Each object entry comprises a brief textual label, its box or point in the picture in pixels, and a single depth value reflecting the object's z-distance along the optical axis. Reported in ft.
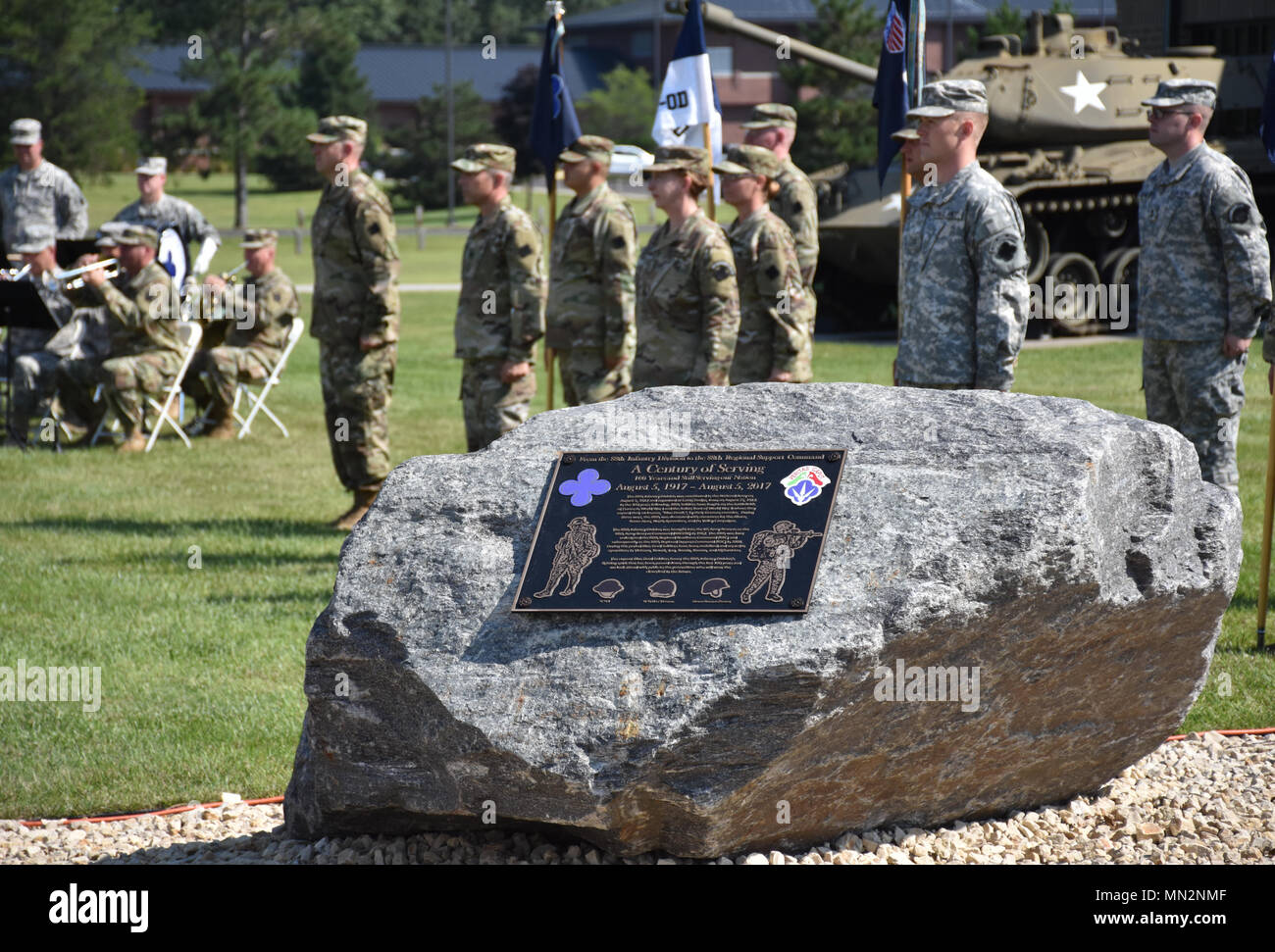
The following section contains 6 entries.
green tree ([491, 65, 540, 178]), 147.43
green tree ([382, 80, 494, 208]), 151.74
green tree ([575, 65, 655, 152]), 147.95
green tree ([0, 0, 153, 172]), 122.55
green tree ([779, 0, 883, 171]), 110.73
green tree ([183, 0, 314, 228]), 135.54
